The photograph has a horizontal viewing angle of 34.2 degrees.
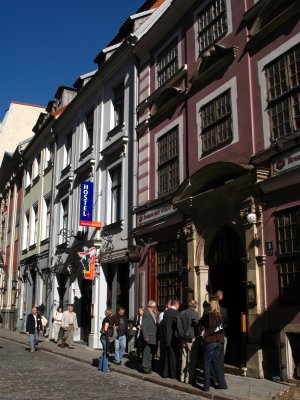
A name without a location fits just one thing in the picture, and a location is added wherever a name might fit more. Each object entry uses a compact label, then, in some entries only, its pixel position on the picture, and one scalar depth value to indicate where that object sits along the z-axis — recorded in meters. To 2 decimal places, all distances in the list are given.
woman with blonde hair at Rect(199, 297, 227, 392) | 9.40
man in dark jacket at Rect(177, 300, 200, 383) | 10.33
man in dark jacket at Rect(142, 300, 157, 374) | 11.59
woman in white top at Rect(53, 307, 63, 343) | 21.42
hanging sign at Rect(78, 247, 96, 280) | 18.70
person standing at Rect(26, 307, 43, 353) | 17.45
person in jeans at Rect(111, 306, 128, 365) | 13.43
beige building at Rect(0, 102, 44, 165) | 46.31
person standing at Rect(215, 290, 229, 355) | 10.11
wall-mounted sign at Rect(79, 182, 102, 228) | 19.52
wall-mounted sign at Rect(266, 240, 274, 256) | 10.62
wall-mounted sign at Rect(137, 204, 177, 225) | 14.74
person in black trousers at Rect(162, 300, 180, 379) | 10.91
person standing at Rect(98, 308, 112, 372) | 12.27
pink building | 10.38
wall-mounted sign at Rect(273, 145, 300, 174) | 10.11
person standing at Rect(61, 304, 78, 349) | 18.98
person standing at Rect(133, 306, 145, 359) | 13.44
